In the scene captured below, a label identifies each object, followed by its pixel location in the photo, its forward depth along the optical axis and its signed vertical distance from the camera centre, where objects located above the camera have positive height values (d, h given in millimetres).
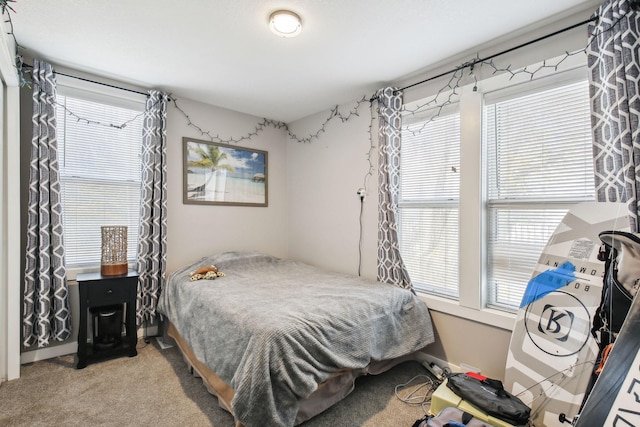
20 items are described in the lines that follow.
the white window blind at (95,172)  2645 +378
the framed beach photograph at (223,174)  3277 +459
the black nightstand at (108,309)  2391 -788
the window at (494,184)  1984 +234
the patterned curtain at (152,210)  2842 +36
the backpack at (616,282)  1326 -294
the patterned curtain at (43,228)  2348 -117
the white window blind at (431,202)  2502 +119
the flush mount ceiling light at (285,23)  1838 +1188
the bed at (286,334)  1524 -742
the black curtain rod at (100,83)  2540 +1159
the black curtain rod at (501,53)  1801 +1126
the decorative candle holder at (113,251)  2565 -315
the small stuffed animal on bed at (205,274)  2707 -538
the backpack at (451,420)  1443 -997
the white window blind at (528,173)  1940 +296
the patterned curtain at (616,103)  1590 +607
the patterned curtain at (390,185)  2693 +273
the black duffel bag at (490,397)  1505 -963
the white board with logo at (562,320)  1544 -585
